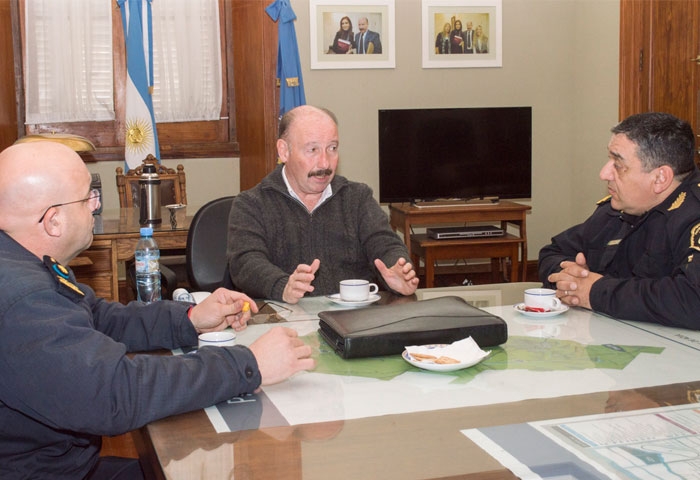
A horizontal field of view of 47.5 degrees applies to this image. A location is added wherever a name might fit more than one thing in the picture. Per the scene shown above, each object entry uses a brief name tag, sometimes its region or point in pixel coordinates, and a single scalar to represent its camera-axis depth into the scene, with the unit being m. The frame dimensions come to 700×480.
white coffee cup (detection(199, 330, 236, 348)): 1.73
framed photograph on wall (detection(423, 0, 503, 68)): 5.99
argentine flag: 5.83
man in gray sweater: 2.79
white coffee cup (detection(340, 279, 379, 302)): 2.23
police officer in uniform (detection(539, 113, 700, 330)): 1.97
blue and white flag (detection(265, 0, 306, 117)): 5.58
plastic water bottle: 2.61
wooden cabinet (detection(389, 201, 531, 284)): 5.62
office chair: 3.35
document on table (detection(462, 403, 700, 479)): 1.12
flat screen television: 5.81
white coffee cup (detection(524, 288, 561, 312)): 2.07
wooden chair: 5.08
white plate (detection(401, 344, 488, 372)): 1.55
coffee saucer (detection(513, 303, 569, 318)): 2.03
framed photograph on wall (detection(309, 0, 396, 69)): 5.83
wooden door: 4.84
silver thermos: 4.16
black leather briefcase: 1.67
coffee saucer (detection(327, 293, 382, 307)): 2.21
